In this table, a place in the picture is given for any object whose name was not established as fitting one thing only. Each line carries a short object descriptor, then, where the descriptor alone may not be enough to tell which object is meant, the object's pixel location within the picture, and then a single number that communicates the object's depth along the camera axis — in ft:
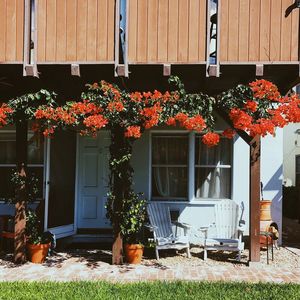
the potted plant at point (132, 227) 24.03
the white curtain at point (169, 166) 30.66
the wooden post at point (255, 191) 23.63
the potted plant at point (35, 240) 24.30
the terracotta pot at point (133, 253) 24.11
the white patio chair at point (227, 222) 26.30
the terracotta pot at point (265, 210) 28.40
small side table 24.68
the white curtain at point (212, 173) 30.45
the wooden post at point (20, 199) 24.18
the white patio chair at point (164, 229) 25.07
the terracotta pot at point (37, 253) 24.29
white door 31.19
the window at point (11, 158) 30.66
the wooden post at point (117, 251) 23.82
